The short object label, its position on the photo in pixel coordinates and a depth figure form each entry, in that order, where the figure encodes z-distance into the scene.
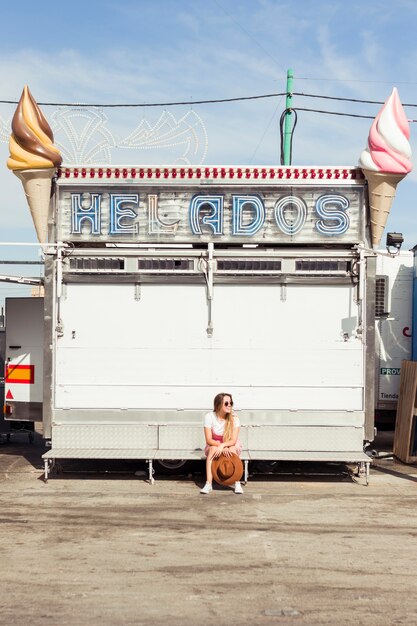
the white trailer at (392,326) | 14.76
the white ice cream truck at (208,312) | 11.69
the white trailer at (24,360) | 13.35
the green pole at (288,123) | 21.31
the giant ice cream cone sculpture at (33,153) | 11.54
